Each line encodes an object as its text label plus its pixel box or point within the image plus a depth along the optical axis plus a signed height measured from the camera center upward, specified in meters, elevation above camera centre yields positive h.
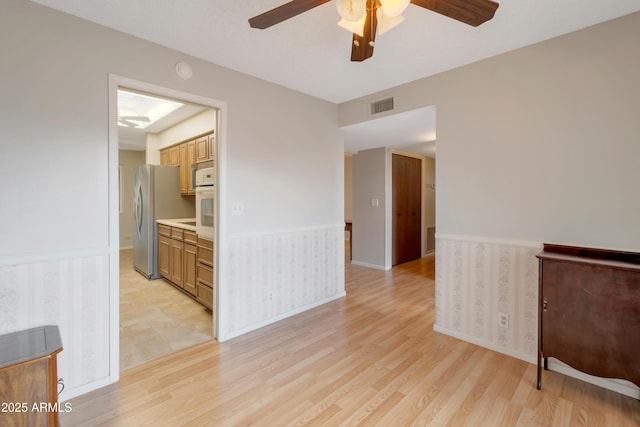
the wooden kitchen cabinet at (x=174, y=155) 4.57 +0.89
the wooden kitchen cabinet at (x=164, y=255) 4.17 -0.66
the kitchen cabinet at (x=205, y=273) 3.12 -0.69
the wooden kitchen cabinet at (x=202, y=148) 3.73 +0.83
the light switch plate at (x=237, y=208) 2.63 +0.02
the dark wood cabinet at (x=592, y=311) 1.69 -0.63
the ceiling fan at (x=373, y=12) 1.30 +0.93
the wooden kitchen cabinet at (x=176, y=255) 3.81 -0.59
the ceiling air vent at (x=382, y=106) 3.07 +1.13
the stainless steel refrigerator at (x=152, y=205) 4.49 +0.09
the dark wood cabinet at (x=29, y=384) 1.35 -0.83
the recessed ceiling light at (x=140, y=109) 3.72 +1.42
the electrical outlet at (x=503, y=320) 2.37 -0.91
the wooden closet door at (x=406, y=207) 5.32 +0.05
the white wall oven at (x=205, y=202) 3.10 +0.09
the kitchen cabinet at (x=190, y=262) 3.48 -0.64
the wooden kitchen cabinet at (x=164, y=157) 4.96 +0.93
